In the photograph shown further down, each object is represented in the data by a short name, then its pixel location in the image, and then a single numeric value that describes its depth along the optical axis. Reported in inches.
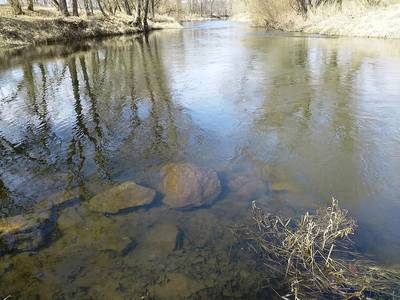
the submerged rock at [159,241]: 177.9
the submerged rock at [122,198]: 213.9
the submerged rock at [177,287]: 151.7
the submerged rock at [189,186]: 219.0
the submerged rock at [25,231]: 180.2
